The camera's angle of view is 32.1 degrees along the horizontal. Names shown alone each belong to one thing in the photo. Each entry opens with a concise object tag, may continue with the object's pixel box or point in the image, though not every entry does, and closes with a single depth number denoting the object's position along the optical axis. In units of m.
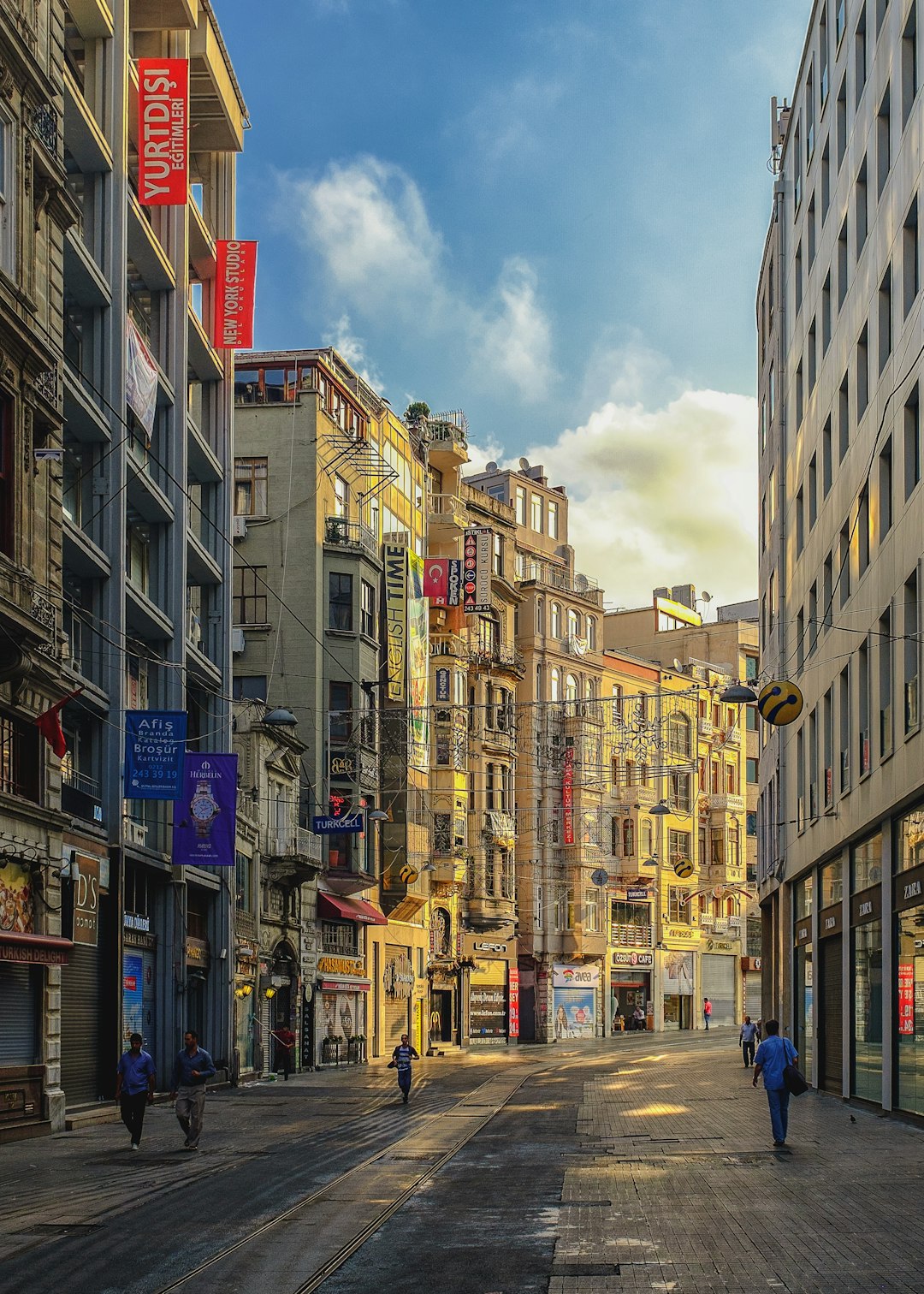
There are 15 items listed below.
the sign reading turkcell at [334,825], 49.28
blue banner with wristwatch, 33.69
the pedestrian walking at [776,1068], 21.53
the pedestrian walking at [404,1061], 33.41
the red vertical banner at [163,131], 35.69
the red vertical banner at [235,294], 44.38
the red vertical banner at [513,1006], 83.69
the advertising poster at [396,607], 64.19
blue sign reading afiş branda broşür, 30.75
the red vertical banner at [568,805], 87.25
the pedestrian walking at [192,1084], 22.98
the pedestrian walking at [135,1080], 22.58
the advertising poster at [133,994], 34.53
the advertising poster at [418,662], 67.69
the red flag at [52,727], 25.64
